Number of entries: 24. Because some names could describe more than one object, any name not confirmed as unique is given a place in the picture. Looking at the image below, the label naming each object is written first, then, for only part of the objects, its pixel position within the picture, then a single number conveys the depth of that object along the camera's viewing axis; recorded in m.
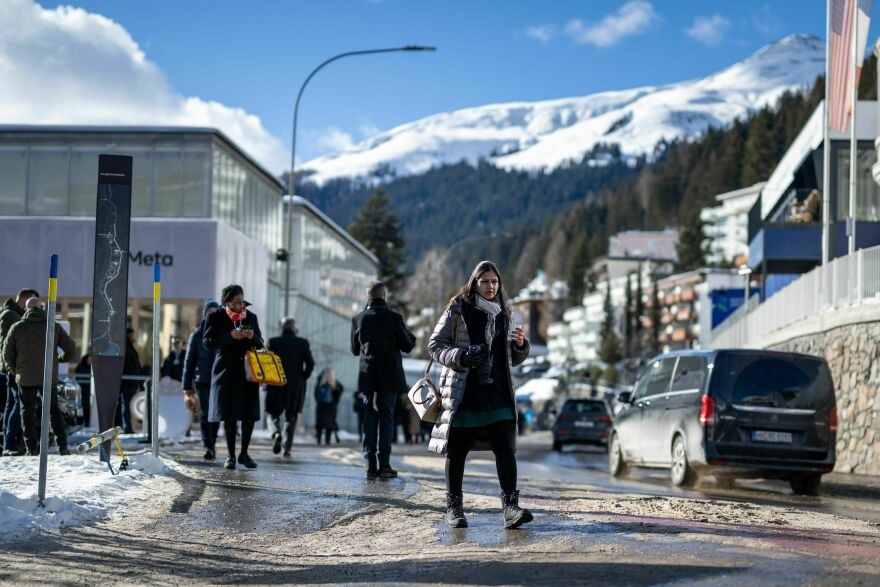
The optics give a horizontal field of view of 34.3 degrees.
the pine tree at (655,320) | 169.32
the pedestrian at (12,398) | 15.81
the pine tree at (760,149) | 157.88
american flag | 27.98
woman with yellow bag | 14.40
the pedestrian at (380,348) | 14.02
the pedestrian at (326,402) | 31.84
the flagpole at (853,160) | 27.89
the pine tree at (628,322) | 173.12
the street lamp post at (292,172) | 39.47
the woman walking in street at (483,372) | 9.26
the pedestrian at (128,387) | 21.44
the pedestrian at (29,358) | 15.32
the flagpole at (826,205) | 31.05
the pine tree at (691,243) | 165.38
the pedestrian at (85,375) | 27.27
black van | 15.85
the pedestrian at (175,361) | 22.00
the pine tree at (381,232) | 112.69
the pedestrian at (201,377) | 16.61
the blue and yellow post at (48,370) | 9.96
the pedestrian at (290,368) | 18.67
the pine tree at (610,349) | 183.50
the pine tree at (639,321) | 172.00
